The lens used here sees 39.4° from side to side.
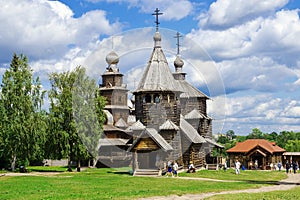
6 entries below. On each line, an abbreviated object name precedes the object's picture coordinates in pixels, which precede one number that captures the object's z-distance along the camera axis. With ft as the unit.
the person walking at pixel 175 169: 111.96
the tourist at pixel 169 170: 115.20
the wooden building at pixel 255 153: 170.91
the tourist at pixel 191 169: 125.59
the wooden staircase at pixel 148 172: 116.06
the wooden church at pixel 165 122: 120.47
